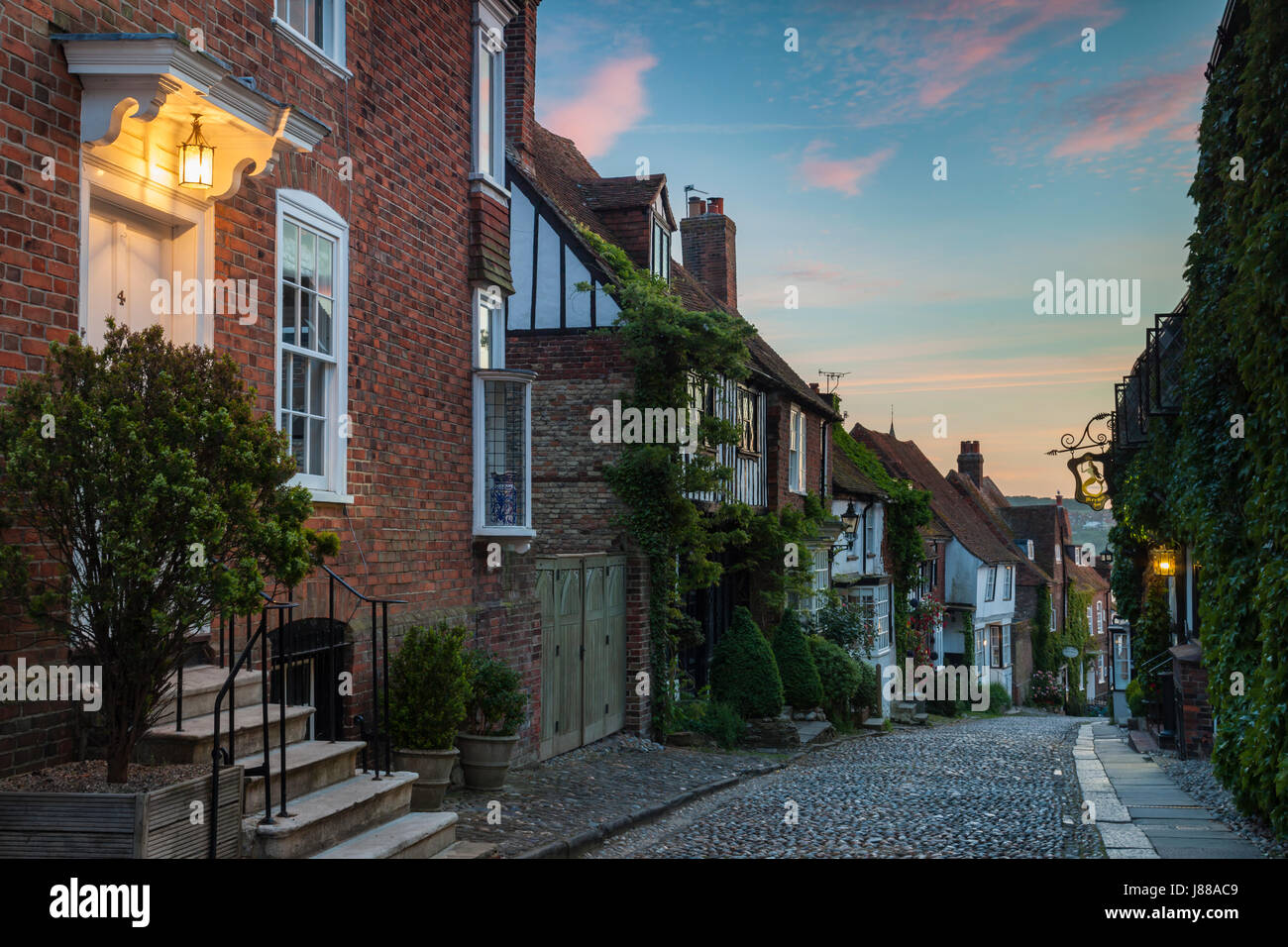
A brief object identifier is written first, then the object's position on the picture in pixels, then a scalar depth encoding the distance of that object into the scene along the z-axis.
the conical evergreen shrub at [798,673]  19.64
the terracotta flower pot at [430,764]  8.46
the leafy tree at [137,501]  4.73
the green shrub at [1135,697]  18.06
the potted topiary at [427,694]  8.62
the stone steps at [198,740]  5.60
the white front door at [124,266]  6.07
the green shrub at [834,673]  20.78
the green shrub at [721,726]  16.22
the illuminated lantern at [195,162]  6.29
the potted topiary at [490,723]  9.60
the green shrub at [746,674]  17.92
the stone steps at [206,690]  5.96
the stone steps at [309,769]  5.86
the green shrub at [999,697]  39.41
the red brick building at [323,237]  5.60
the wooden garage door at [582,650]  12.63
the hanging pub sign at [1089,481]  17.12
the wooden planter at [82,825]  4.58
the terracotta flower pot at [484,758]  9.59
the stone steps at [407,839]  6.00
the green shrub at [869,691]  22.41
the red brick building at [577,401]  13.39
